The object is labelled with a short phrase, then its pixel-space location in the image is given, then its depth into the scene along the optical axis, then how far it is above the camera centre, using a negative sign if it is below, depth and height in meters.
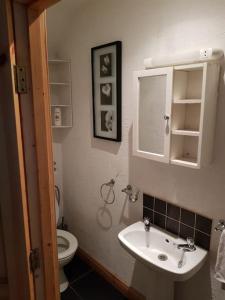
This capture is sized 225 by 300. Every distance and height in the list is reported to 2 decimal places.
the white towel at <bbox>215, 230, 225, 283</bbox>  1.33 -0.92
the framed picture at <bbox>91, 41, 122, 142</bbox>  1.83 +0.13
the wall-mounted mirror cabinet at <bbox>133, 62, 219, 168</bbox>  1.26 -0.05
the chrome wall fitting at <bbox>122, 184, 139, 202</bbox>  1.88 -0.73
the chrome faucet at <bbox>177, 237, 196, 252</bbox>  1.50 -0.93
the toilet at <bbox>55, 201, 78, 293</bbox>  2.04 -1.34
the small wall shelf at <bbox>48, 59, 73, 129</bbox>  2.37 +0.18
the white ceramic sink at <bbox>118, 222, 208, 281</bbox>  1.35 -0.97
